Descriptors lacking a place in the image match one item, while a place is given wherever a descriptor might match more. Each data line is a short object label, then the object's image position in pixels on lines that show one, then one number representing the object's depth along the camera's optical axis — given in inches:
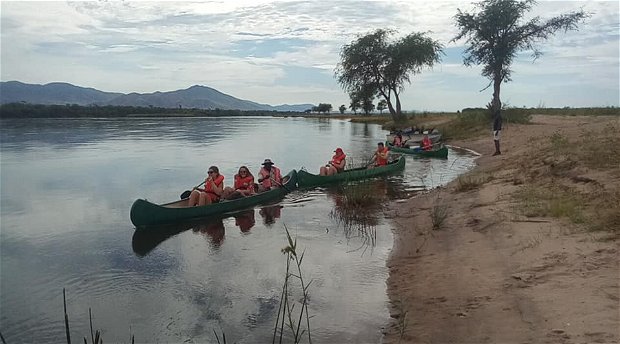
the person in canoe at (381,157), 743.4
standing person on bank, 851.7
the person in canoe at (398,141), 1061.1
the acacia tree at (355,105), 1955.7
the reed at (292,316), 234.5
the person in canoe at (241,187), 521.0
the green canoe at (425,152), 937.5
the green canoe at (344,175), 645.9
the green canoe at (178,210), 442.9
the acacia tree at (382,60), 1769.2
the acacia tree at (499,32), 1214.3
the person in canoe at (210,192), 491.5
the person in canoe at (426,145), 984.3
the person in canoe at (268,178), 587.5
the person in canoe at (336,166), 666.2
